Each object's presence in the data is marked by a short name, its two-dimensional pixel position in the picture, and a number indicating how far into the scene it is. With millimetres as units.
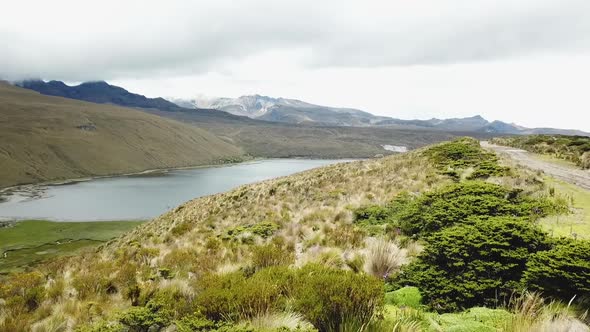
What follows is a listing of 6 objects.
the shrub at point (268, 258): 8688
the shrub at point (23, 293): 7516
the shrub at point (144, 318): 5742
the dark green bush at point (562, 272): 5816
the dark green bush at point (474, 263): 6387
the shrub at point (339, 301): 5242
